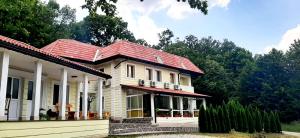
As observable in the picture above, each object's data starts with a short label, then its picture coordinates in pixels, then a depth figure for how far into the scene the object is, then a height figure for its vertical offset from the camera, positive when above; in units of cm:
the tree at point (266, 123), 1689 -250
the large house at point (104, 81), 819 +61
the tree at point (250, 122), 1561 -223
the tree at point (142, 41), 3617 +875
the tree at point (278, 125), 1720 -273
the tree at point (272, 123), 1709 -255
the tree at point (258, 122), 1619 -232
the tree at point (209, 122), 1364 -191
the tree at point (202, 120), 1376 -180
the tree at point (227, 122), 1409 -199
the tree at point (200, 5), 418 +172
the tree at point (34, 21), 2012 +781
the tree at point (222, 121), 1387 -189
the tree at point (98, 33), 3318 +967
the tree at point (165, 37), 4147 +1087
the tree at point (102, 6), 434 +178
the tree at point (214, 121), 1366 -187
